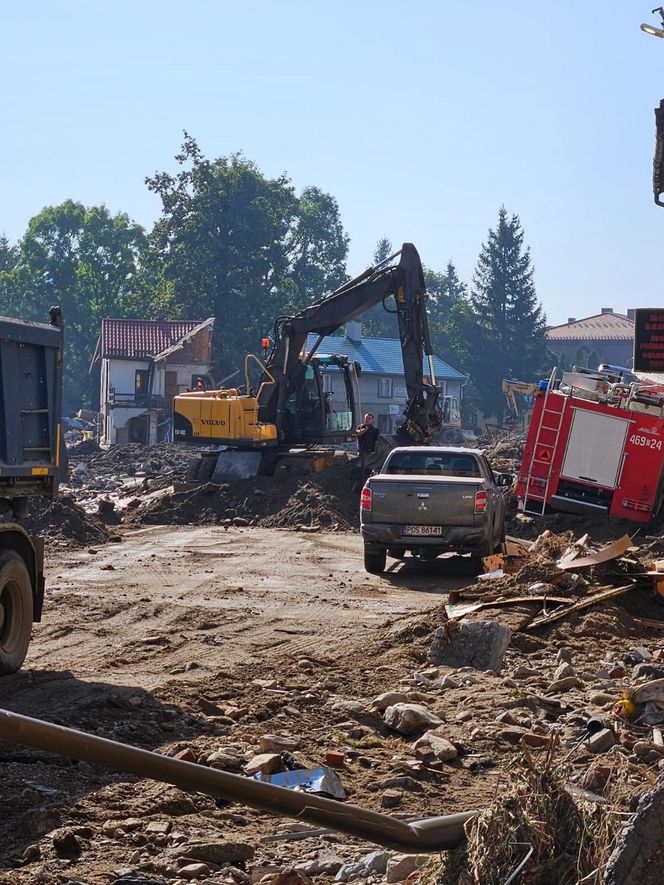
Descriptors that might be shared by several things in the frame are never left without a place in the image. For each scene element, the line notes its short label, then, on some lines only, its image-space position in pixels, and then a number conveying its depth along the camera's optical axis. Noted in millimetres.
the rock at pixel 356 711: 8898
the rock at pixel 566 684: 9945
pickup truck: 17312
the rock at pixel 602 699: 9261
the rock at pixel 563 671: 10280
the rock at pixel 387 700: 9094
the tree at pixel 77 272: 94125
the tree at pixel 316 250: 86188
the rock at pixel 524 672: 10380
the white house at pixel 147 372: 71750
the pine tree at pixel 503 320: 99125
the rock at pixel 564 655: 11109
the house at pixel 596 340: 122500
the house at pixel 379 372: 83500
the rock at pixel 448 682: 9977
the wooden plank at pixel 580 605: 12266
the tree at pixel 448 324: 103562
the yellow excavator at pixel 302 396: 29062
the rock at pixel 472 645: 10859
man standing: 28000
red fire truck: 24297
